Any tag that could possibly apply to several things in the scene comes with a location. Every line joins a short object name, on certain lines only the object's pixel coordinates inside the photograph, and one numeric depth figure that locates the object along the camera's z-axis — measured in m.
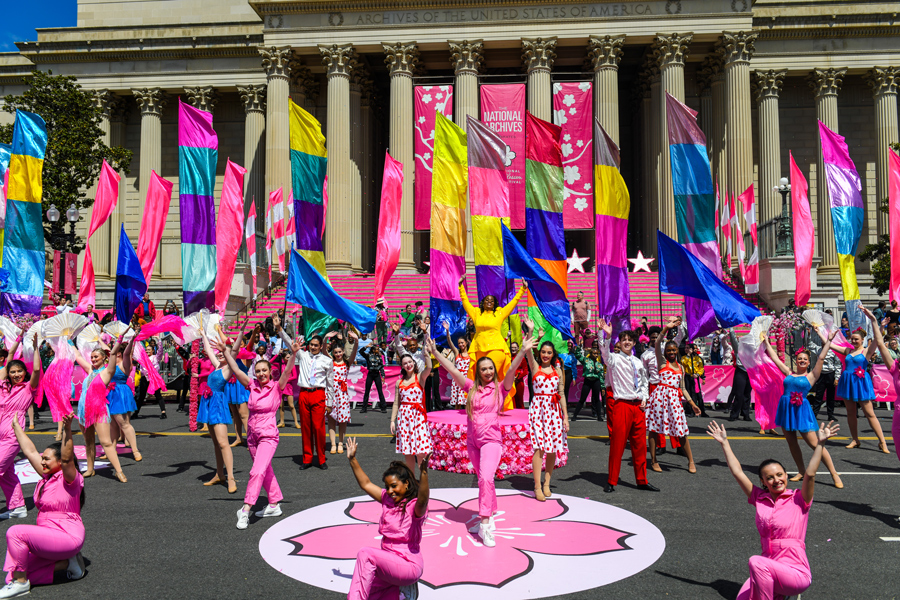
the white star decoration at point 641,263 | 29.23
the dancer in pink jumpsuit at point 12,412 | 7.55
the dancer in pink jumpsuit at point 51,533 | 5.46
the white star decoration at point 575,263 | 29.66
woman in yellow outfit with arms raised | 10.38
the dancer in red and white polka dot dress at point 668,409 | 10.09
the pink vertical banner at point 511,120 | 26.47
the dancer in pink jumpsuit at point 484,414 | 7.10
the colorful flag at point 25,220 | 12.60
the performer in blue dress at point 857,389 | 11.36
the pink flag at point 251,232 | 24.08
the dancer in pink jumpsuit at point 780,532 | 4.67
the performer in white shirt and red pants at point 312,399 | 10.45
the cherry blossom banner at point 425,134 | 26.86
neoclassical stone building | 29.47
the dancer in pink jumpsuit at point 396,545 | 4.64
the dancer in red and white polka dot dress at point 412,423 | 8.87
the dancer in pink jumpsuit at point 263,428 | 7.52
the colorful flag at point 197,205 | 14.71
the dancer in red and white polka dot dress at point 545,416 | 8.47
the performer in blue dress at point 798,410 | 8.61
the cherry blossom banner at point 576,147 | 27.39
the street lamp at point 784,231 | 23.86
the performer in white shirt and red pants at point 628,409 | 8.82
